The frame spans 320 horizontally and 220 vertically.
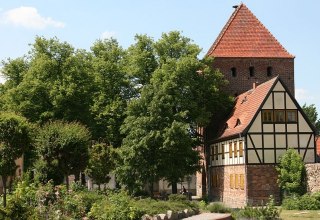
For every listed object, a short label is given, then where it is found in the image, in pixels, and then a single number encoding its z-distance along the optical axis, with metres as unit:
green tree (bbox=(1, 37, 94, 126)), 45.03
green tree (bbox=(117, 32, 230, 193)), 41.75
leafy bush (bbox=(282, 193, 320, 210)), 33.31
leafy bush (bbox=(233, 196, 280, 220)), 22.92
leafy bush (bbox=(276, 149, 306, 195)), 36.75
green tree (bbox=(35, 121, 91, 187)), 28.98
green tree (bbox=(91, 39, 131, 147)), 46.38
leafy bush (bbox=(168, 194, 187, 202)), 27.42
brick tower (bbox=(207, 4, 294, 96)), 50.09
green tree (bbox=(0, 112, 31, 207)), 24.27
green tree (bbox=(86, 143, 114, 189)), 41.97
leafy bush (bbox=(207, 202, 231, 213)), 26.29
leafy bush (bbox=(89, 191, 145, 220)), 19.58
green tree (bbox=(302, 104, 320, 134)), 83.06
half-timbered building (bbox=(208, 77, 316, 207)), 38.84
